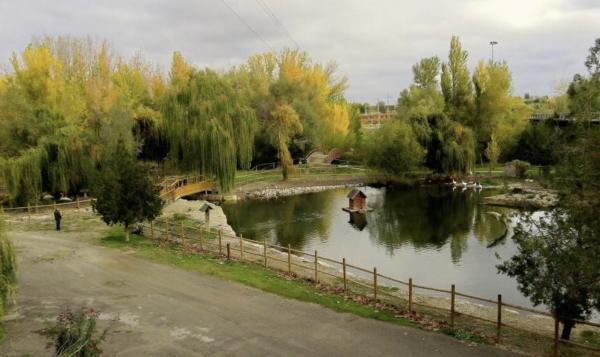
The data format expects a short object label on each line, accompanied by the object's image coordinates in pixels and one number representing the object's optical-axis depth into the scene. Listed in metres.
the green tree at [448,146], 56.69
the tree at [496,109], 64.00
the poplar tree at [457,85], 66.06
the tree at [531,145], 61.19
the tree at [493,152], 58.62
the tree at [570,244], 10.42
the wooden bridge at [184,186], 40.67
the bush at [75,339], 8.40
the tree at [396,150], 55.00
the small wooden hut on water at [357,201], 41.56
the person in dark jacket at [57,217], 27.88
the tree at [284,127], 55.88
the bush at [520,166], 51.54
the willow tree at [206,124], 39.91
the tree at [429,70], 79.56
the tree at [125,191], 24.39
